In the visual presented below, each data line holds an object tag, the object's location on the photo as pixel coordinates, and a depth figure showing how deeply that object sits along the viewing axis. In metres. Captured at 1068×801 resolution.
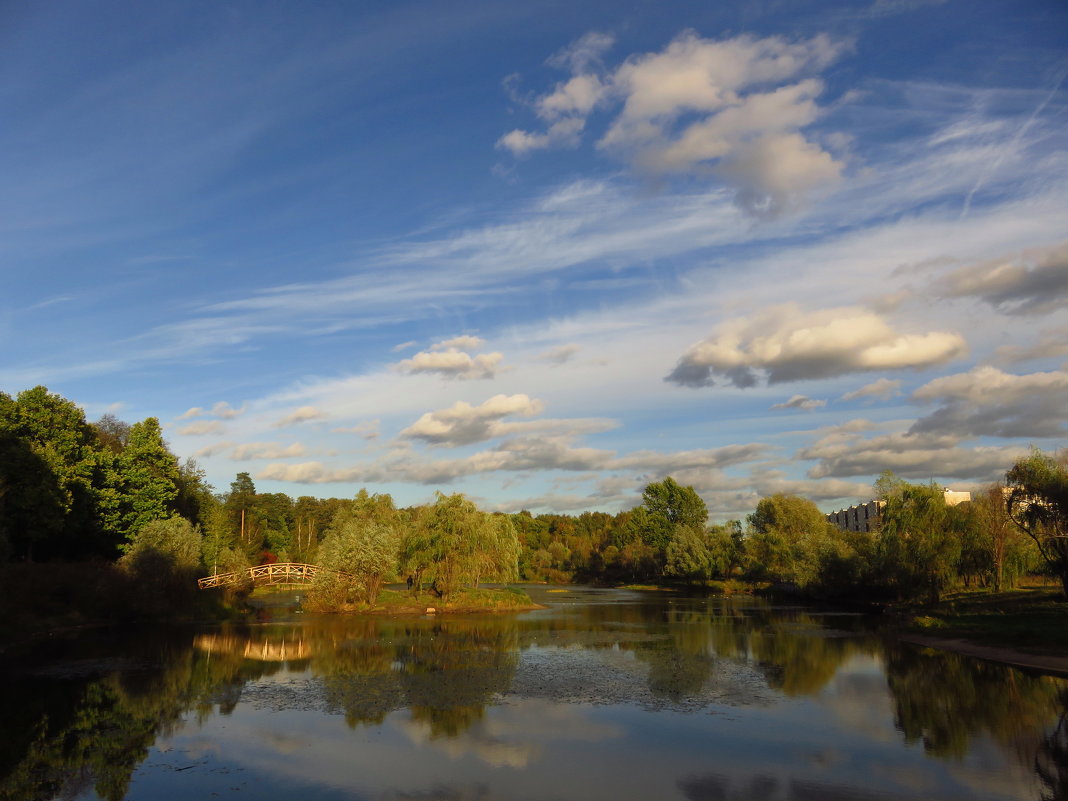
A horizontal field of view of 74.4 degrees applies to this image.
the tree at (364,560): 56.53
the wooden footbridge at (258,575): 59.75
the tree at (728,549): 98.88
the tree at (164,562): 49.97
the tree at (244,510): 105.76
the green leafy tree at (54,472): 48.19
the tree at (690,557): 97.88
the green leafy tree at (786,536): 71.94
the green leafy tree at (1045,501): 41.03
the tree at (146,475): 59.09
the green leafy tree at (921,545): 50.12
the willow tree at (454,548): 57.75
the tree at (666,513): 123.12
